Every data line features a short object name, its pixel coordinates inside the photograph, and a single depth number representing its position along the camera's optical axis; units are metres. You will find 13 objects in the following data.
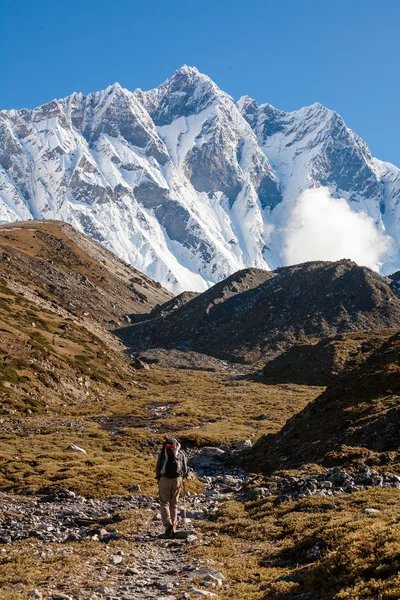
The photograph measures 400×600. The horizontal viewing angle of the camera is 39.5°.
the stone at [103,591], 12.97
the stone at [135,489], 29.06
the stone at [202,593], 12.89
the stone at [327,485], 24.12
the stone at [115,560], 16.02
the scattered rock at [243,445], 45.25
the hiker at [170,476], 20.38
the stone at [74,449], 41.78
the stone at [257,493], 24.86
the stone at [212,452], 43.75
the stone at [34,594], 12.44
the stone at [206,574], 14.41
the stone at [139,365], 117.62
